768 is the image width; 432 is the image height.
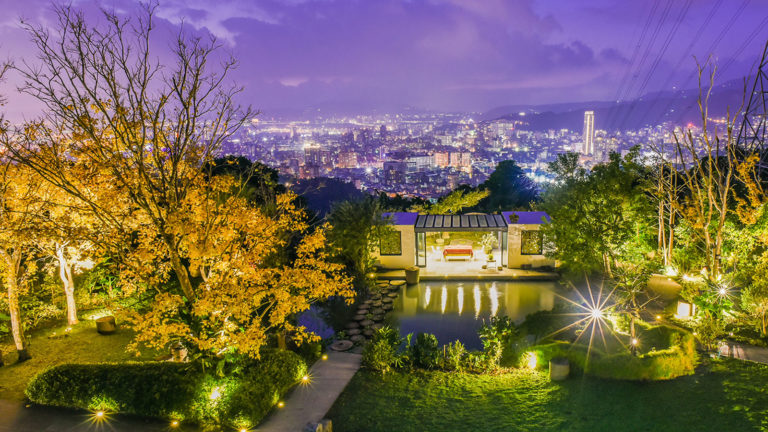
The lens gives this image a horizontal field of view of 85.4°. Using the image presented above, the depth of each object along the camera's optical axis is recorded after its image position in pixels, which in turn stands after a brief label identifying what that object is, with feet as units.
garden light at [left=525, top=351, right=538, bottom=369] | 28.73
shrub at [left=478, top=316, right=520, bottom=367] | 29.37
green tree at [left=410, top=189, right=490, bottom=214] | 67.22
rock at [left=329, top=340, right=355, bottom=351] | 33.39
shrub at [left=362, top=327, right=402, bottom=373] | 29.30
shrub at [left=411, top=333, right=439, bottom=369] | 29.71
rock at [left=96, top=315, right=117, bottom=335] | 35.22
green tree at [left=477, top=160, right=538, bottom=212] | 91.76
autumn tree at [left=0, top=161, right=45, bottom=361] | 27.81
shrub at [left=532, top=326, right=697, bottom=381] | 25.68
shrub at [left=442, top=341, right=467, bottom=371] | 29.30
